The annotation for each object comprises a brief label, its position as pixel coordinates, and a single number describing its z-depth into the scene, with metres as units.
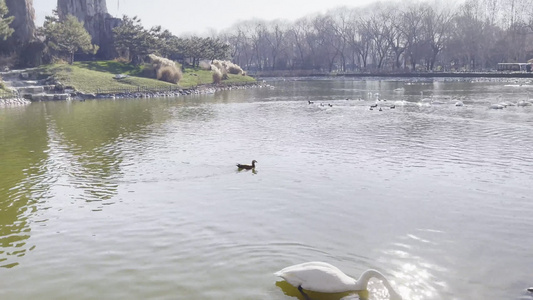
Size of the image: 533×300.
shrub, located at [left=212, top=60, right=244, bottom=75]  102.31
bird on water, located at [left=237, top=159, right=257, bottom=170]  18.39
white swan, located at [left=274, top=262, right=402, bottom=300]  8.30
